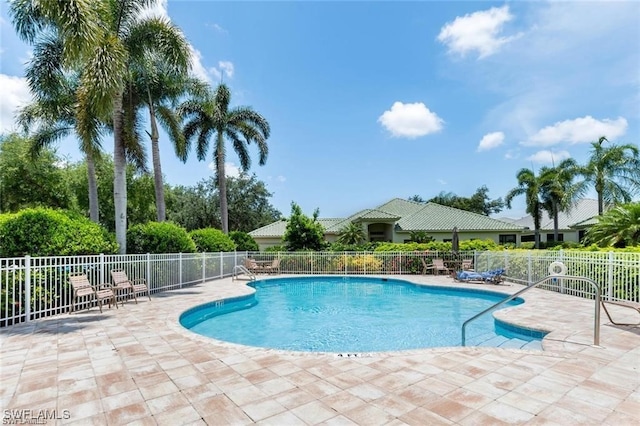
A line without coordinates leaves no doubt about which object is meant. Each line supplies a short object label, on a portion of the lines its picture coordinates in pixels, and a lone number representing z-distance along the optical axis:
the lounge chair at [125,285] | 9.52
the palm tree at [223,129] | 23.34
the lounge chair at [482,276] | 14.35
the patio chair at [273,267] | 19.28
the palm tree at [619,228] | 12.43
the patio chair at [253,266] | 18.84
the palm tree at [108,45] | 8.52
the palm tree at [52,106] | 12.52
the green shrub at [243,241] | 23.17
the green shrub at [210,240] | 17.52
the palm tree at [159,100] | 15.75
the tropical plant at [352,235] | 25.92
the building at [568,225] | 35.97
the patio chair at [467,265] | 17.25
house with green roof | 29.20
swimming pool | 7.88
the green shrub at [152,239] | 13.10
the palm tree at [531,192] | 30.91
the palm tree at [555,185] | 28.67
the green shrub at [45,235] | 8.10
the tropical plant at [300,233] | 23.25
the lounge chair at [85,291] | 8.10
